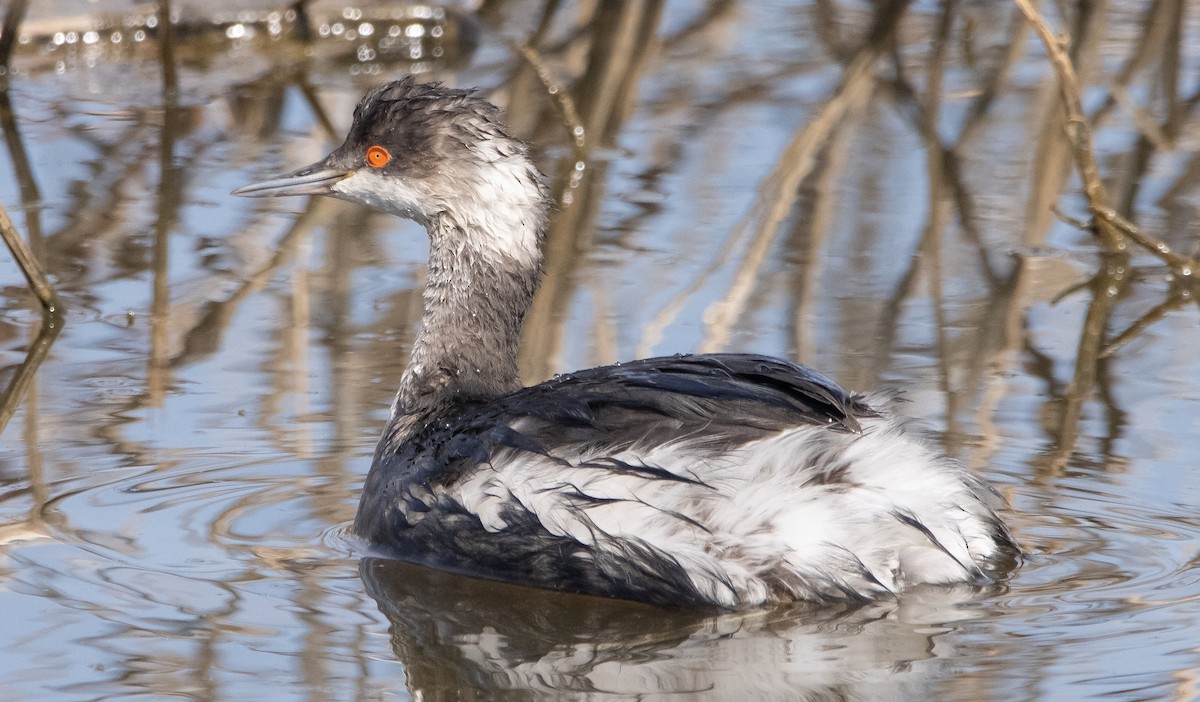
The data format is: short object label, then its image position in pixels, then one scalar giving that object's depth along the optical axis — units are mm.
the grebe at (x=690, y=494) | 8750
